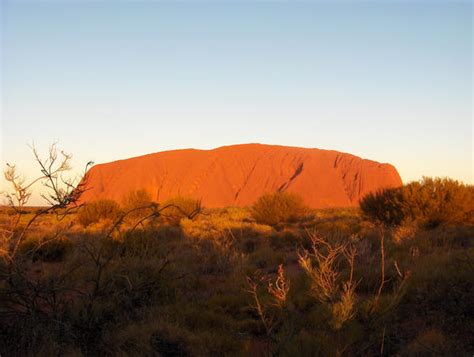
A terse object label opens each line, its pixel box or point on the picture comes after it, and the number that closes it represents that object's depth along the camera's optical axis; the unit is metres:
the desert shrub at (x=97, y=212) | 20.61
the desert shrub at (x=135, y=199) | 23.10
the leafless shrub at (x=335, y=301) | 4.89
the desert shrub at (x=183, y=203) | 21.75
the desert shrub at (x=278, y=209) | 19.73
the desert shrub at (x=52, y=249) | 10.68
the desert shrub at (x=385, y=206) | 15.26
